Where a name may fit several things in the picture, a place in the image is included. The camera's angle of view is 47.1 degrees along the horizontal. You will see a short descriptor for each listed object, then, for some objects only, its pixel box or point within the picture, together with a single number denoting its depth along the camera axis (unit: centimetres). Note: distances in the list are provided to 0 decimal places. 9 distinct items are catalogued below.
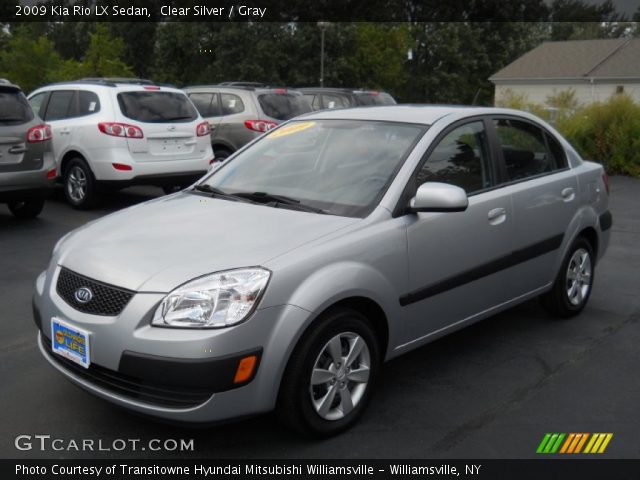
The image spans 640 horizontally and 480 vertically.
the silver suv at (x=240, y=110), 1230
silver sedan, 323
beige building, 5188
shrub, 1562
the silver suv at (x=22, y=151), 839
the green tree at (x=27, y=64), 2384
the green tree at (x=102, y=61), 2550
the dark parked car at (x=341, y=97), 1584
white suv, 973
